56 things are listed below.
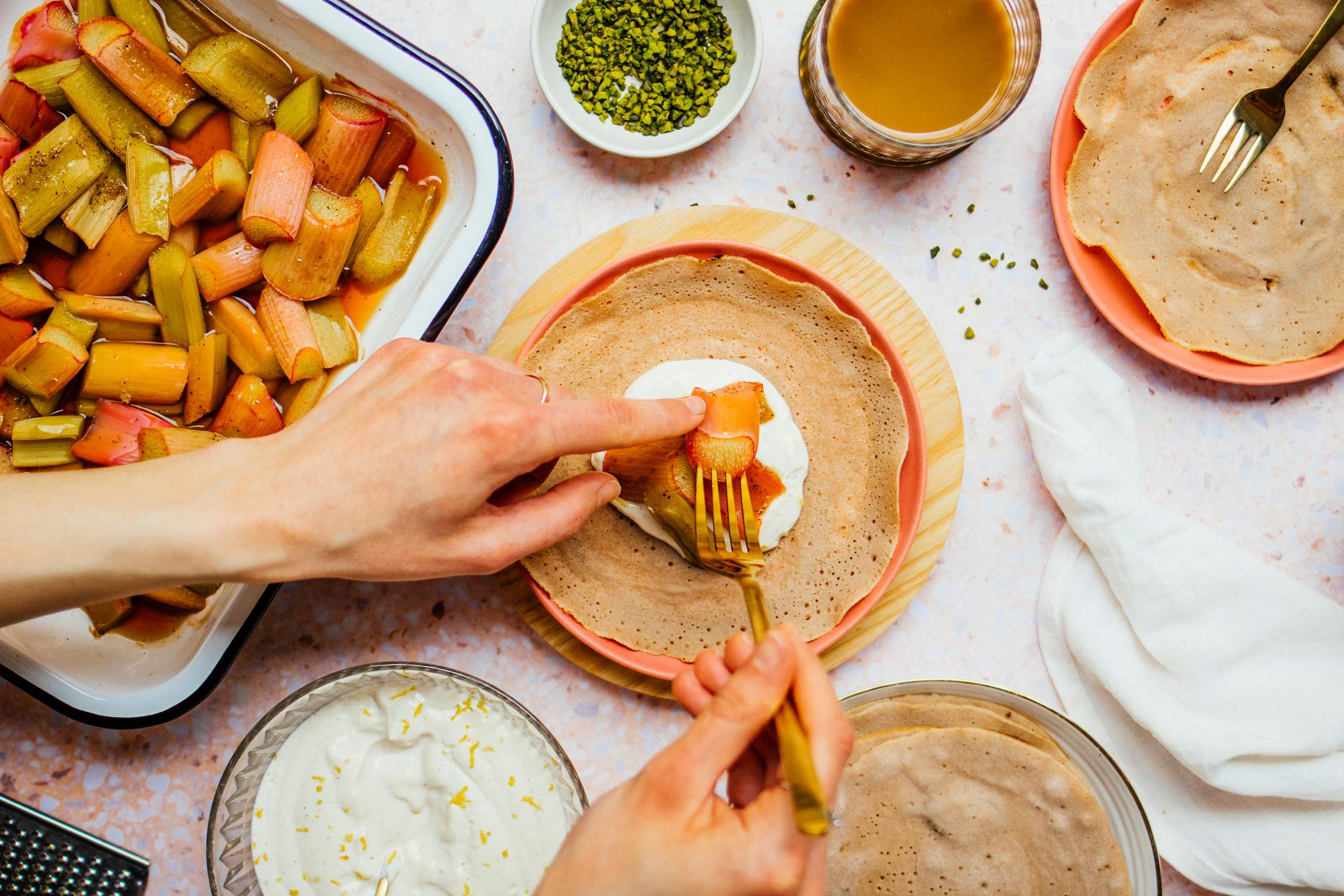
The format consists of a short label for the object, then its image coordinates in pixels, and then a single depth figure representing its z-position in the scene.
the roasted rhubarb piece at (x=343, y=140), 0.69
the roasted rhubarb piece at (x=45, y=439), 0.69
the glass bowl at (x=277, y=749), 0.67
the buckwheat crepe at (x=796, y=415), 0.69
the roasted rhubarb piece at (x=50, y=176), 0.69
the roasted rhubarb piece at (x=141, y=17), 0.69
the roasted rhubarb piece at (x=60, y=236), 0.70
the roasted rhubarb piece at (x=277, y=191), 0.68
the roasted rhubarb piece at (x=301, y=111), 0.69
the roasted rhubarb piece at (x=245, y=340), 0.70
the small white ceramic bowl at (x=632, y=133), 0.70
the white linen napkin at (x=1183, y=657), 0.70
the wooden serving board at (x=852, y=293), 0.71
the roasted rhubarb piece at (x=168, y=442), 0.68
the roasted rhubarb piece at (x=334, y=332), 0.70
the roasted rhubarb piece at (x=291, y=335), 0.69
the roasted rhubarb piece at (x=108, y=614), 0.69
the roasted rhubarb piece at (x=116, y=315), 0.69
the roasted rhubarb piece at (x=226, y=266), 0.69
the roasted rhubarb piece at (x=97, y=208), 0.69
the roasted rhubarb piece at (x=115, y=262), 0.69
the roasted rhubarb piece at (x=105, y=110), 0.68
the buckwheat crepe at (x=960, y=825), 0.68
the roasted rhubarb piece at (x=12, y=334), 0.69
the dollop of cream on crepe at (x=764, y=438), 0.68
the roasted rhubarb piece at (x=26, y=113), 0.69
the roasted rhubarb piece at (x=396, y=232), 0.70
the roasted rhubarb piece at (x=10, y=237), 0.68
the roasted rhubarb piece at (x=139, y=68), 0.68
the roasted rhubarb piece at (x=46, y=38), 0.69
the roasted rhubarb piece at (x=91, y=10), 0.69
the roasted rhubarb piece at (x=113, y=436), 0.69
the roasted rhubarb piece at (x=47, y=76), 0.68
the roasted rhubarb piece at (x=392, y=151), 0.70
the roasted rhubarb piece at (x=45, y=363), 0.69
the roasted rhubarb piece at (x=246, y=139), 0.70
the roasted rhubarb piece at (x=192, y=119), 0.70
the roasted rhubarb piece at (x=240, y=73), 0.69
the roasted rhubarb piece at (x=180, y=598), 0.69
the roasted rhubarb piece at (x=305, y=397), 0.70
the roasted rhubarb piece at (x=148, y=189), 0.69
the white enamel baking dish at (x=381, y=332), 0.66
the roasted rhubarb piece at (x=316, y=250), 0.69
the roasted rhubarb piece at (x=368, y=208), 0.70
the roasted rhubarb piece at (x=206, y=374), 0.70
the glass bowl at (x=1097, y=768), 0.68
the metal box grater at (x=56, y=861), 0.67
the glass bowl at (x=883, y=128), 0.68
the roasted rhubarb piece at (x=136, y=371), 0.70
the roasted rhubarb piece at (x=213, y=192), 0.68
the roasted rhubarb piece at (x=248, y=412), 0.69
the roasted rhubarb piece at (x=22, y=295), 0.69
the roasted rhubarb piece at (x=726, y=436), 0.65
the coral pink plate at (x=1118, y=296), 0.70
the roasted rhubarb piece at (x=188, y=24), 0.70
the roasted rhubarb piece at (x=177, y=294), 0.69
